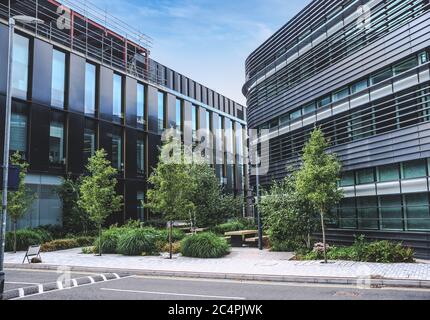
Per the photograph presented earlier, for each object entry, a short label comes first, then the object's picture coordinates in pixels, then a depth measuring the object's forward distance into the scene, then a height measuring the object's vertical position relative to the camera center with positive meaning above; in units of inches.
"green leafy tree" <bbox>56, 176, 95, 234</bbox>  1127.6 +0.2
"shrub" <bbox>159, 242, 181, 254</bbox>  851.2 -80.6
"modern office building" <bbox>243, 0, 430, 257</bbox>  665.0 +192.8
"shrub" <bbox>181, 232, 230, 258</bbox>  769.6 -71.8
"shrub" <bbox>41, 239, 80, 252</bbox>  943.7 -80.5
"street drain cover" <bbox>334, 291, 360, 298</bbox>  414.8 -89.4
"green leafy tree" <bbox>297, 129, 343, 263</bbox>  666.2 +47.4
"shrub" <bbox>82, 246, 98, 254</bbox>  888.3 -86.3
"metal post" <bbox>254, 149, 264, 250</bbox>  867.2 -43.9
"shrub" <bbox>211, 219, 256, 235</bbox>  1232.8 -56.7
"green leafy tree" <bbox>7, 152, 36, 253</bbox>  866.8 +18.6
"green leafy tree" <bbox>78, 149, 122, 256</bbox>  858.8 +32.5
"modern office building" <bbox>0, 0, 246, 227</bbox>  1099.9 +346.5
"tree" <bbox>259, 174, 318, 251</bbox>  766.5 -18.8
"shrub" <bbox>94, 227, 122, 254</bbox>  875.4 -68.3
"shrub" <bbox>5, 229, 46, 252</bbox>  928.3 -64.5
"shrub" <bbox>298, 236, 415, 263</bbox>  623.1 -74.7
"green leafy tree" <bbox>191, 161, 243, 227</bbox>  1259.8 +20.5
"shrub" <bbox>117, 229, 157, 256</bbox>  828.6 -69.6
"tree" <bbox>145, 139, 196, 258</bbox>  809.1 +41.5
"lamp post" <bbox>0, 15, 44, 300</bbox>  480.4 +83.3
